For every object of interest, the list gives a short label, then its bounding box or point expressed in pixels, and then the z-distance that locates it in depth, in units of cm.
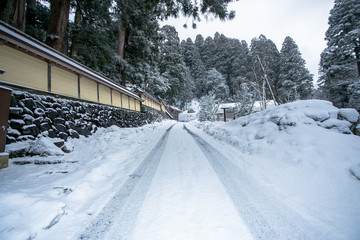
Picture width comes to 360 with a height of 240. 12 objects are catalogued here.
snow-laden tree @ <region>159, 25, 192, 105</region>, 3094
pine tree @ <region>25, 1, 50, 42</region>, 852
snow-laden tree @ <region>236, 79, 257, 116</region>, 1798
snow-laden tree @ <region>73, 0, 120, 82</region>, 866
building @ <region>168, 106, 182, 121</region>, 4391
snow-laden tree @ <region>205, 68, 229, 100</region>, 4578
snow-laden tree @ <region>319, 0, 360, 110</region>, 1534
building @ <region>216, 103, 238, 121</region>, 2819
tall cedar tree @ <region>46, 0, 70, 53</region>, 636
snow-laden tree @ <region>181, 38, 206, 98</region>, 5347
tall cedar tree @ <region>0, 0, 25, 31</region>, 498
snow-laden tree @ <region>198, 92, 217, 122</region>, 2192
